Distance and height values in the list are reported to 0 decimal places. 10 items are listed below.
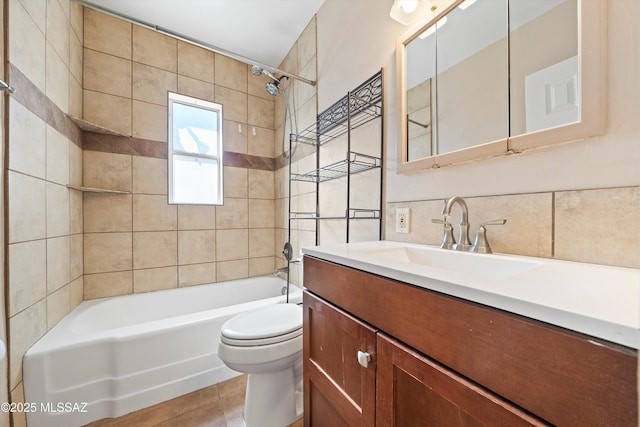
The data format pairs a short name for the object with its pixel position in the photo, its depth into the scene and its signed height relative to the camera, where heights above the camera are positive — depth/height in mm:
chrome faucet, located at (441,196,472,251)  787 -30
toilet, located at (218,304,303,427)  1045 -675
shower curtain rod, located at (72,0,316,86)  1283 +1113
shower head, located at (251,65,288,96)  1829 +1120
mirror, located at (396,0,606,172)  584 +431
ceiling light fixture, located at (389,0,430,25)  984 +877
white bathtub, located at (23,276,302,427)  1094 -803
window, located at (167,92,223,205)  2098 +582
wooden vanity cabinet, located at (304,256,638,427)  281 -254
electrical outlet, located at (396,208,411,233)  1044 -29
